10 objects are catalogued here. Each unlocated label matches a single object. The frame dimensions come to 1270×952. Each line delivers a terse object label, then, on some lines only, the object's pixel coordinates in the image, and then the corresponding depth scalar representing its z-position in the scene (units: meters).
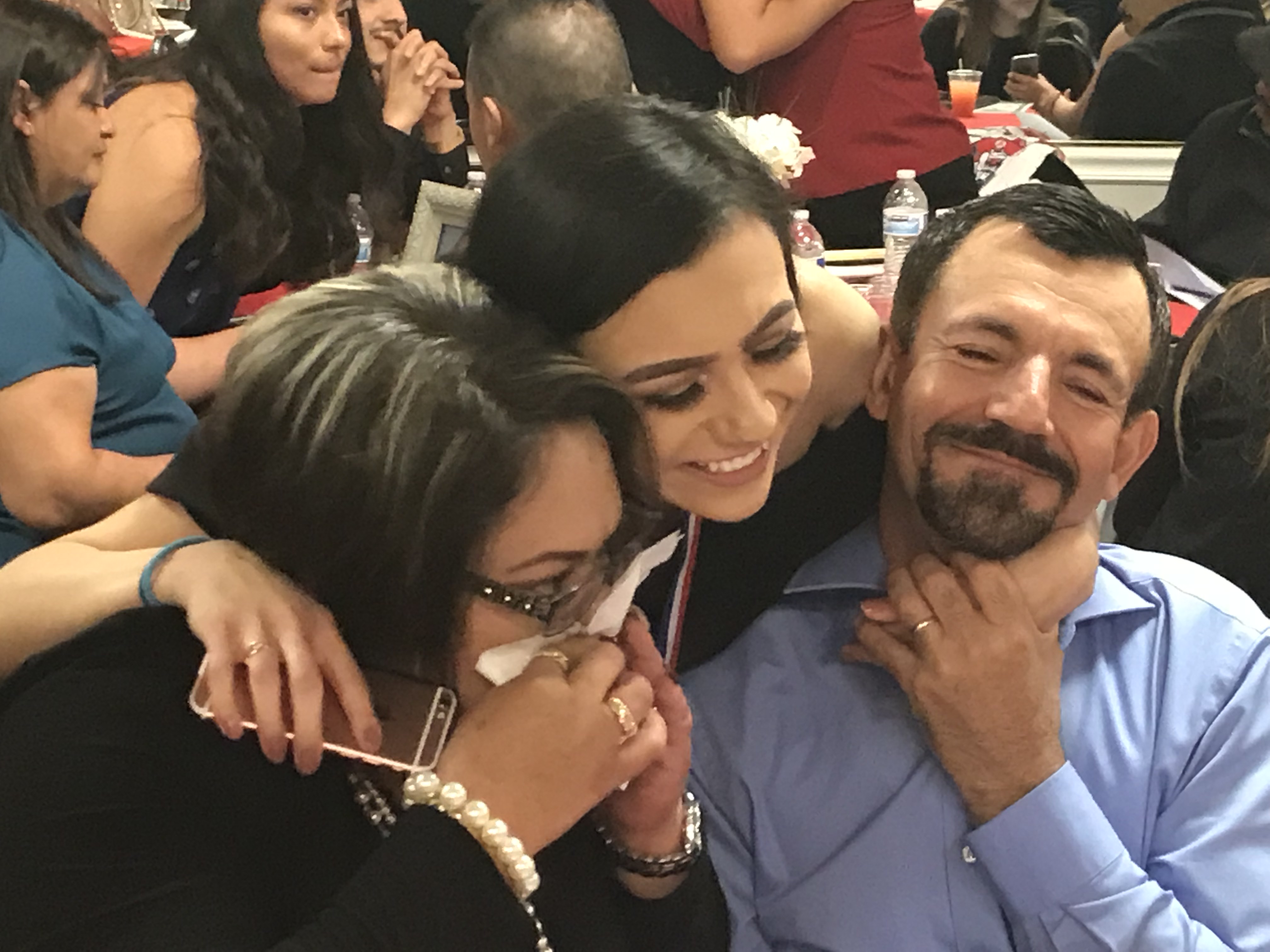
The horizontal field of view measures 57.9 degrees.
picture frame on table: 2.17
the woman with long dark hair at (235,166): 2.22
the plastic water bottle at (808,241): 2.32
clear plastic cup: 3.96
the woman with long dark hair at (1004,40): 4.58
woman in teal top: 1.71
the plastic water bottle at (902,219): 2.33
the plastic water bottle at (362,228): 2.98
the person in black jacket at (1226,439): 1.73
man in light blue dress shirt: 1.23
